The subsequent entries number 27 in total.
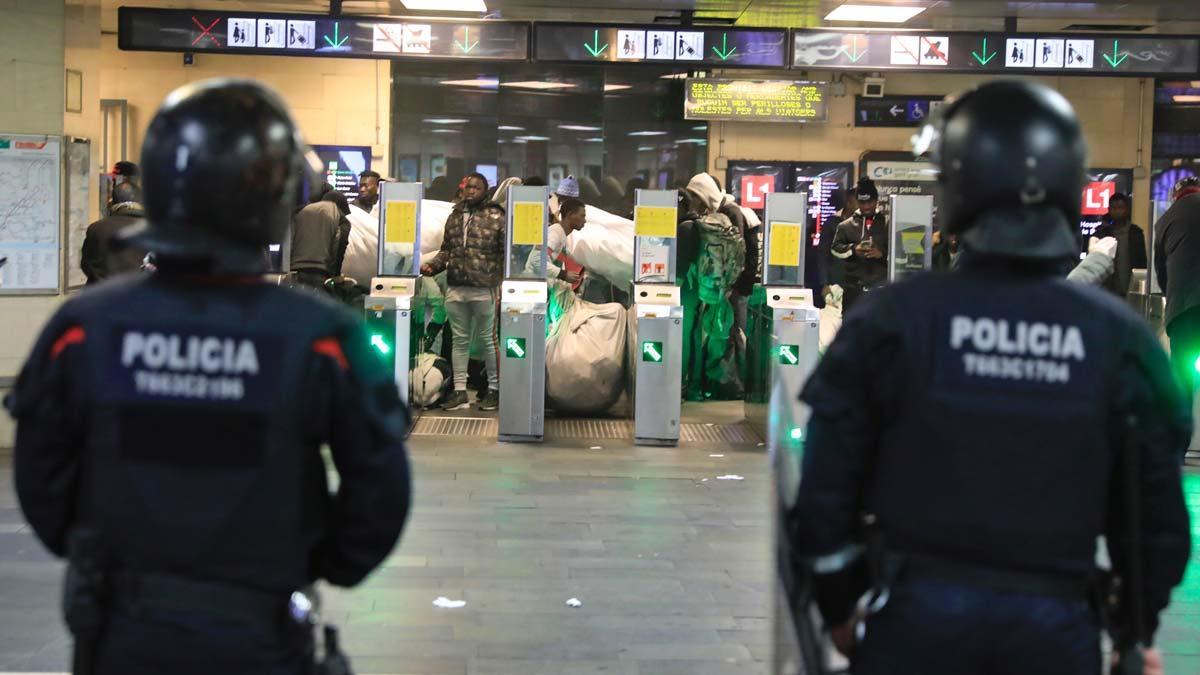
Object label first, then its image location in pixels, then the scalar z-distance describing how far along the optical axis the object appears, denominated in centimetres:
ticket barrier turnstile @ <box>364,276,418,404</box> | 974
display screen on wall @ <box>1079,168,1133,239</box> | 1656
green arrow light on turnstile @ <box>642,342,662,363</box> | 964
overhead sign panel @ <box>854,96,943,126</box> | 1633
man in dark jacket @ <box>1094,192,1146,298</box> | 1195
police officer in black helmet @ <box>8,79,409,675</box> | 217
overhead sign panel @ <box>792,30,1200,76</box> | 991
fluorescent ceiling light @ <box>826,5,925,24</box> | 1305
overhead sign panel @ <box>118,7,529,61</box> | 951
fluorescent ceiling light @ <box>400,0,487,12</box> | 1232
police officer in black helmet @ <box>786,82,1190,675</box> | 231
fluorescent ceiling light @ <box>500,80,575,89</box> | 1623
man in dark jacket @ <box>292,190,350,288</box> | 1054
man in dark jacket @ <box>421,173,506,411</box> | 1073
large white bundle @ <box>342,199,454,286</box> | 1166
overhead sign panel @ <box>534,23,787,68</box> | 966
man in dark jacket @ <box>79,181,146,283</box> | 809
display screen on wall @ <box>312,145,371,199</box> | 1555
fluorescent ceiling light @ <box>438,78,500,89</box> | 1606
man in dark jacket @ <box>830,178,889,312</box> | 1134
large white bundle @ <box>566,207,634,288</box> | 1162
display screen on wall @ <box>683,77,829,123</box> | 1582
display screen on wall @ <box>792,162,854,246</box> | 1642
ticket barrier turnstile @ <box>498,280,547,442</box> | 958
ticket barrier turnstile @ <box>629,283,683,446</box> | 959
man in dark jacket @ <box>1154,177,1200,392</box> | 735
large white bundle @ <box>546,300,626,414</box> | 1054
